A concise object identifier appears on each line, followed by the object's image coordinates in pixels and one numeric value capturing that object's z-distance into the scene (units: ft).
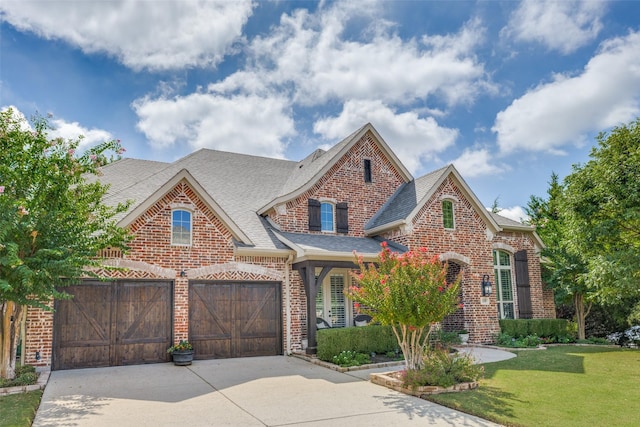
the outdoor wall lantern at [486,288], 54.95
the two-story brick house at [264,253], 39.93
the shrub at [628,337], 51.96
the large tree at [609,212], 42.11
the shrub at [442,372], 29.22
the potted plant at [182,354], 39.17
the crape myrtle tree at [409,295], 30.63
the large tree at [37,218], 29.50
